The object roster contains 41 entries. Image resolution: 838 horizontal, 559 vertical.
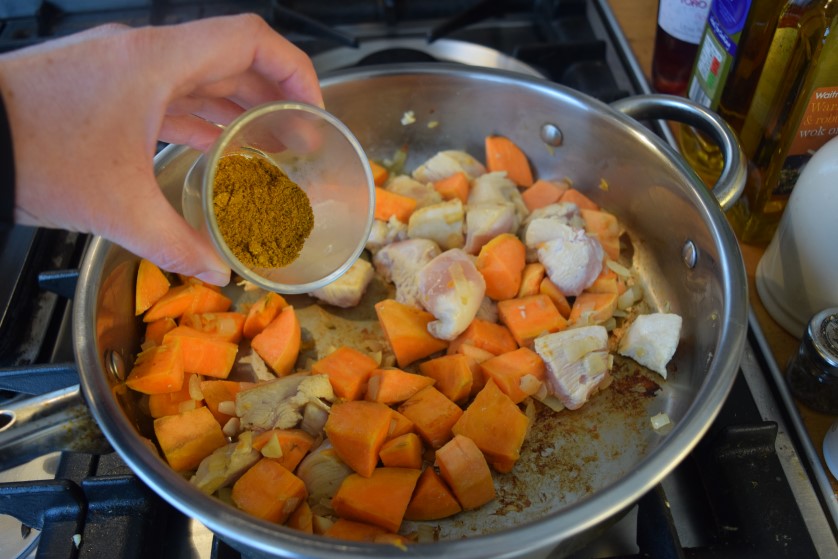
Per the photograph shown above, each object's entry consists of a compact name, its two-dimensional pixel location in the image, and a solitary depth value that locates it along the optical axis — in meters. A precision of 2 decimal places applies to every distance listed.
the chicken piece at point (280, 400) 0.44
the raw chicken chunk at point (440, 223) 0.53
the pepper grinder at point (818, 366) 0.42
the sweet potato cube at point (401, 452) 0.43
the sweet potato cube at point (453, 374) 0.46
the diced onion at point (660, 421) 0.45
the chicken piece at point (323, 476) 0.43
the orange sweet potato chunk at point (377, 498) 0.41
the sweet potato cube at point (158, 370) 0.45
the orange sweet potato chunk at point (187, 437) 0.43
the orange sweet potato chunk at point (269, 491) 0.41
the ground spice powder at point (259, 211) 0.40
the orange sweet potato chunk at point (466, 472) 0.42
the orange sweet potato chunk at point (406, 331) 0.48
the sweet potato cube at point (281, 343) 0.48
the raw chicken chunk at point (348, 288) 0.51
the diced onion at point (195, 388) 0.46
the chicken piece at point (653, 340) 0.46
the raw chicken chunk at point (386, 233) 0.53
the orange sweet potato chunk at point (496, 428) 0.43
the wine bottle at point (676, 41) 0.55
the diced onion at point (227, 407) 0.46
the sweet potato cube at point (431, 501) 0.42
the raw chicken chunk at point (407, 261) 0.51
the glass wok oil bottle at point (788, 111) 0.43
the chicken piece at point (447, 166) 0.56
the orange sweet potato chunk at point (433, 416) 0.44
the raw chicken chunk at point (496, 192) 0.54
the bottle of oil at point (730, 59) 0.48
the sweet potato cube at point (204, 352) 0.46
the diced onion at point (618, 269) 0.51
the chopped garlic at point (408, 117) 0.56
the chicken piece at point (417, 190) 0.55
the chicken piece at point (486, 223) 0.52
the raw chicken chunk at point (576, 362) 0.46
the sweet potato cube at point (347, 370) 0.46
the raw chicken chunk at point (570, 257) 0.49
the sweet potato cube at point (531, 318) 0.49
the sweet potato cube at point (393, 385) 0.45
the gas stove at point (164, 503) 0.40
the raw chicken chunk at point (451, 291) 0.48
